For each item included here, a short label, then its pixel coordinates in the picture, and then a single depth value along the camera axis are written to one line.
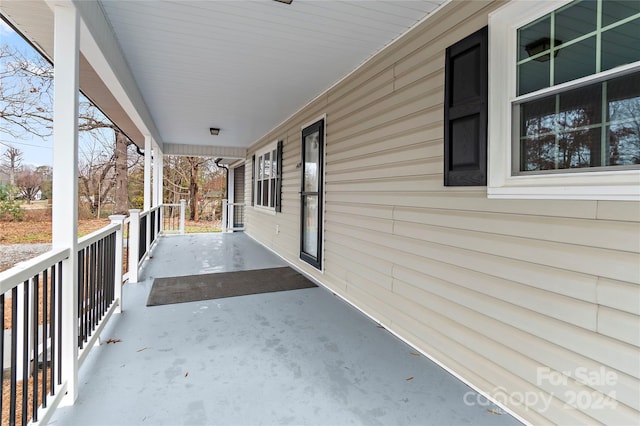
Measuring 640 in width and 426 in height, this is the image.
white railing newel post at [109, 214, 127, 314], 3.29
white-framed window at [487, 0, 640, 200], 1.50
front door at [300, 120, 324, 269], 4.62
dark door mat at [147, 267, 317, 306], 3.88
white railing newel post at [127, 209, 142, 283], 4.48
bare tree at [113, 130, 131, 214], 11.43
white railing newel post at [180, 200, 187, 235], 9.64
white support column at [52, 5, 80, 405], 1.90
